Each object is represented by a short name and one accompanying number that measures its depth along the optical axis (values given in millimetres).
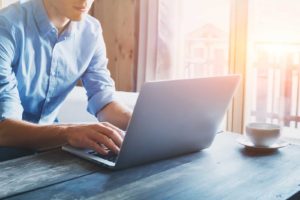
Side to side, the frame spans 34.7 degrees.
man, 1351
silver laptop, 1041
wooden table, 940
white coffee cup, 1273
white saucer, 1294
